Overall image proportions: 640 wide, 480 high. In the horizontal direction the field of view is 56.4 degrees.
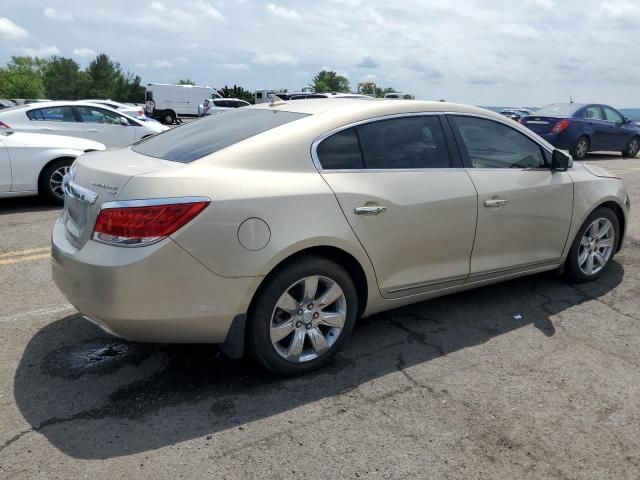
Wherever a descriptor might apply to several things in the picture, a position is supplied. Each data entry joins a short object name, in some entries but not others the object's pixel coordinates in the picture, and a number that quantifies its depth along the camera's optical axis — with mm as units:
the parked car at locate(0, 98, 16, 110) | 31827
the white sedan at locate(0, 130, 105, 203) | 7652
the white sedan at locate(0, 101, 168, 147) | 11227
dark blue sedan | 15359
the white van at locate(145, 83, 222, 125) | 40500
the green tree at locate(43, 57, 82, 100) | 96562
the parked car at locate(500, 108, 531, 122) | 34675
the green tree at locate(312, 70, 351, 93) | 92688
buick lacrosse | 2949
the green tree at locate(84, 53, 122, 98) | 94250
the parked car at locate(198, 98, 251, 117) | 33881
